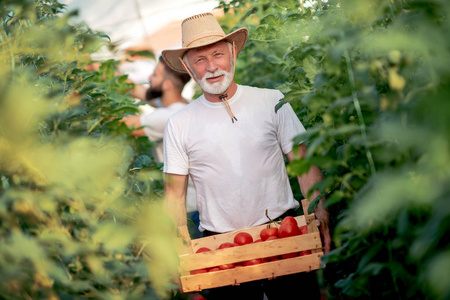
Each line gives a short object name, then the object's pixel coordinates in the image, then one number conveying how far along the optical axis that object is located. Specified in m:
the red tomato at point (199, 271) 2.54
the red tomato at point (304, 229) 2.67
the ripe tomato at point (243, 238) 2.72
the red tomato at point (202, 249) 2.69
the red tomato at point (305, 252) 2.50
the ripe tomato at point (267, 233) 2.74
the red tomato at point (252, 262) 2.51
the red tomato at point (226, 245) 2.70
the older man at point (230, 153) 3.17
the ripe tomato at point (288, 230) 2.63
